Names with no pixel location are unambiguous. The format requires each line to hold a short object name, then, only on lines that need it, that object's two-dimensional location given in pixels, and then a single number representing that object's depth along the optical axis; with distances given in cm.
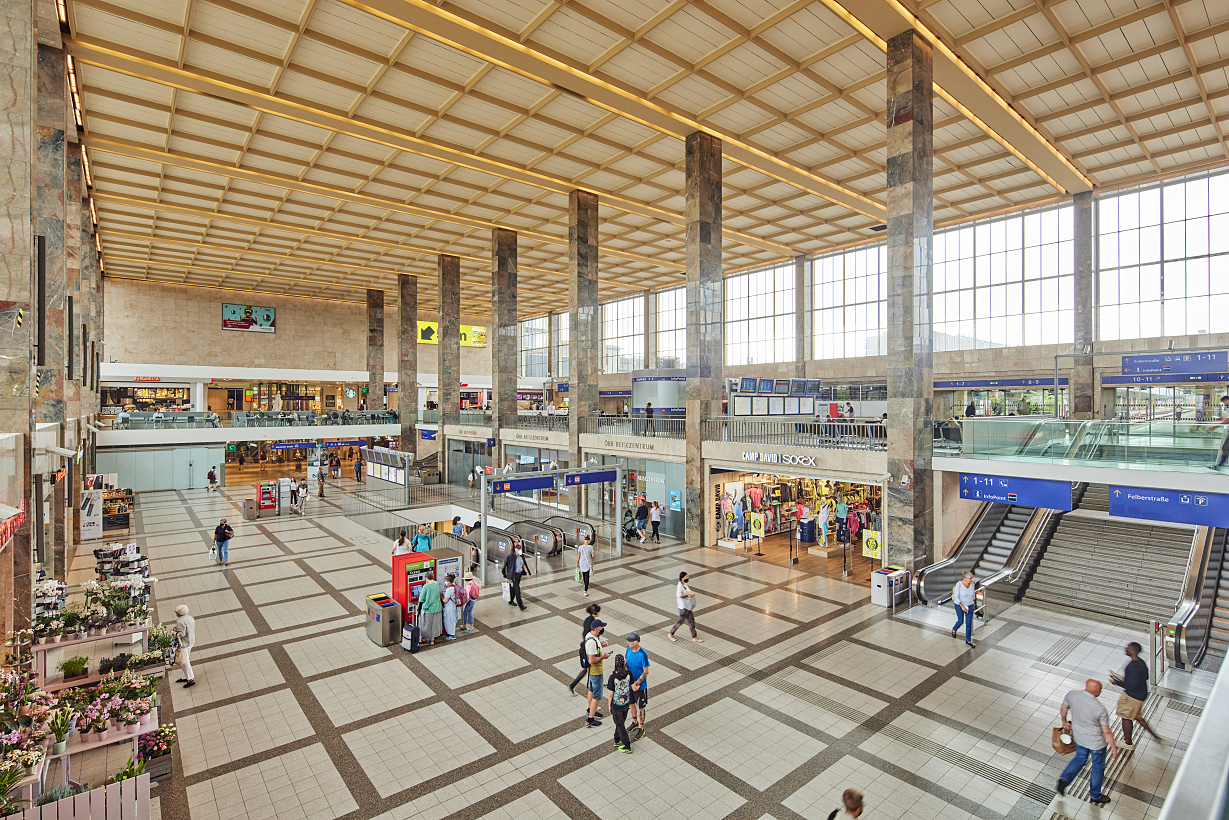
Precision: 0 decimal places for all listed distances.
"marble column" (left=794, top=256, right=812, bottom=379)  3331
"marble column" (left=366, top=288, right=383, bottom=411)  3972
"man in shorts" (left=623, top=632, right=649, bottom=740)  749
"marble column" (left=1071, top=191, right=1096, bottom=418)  2236
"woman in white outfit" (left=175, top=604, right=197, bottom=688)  915
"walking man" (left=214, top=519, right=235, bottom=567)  1567
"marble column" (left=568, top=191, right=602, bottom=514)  2344
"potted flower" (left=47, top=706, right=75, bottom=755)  634
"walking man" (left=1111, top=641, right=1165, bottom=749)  709
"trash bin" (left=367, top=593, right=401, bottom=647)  1057
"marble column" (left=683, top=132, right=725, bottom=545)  1836
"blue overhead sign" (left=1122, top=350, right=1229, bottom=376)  1359
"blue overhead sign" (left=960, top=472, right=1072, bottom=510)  1202
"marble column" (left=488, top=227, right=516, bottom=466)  2762
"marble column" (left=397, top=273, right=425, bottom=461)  3594
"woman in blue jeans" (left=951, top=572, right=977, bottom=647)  1053
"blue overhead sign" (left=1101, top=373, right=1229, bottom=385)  1496
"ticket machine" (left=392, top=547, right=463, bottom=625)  1097
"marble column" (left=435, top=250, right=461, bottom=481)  3225
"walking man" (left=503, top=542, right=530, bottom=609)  1241
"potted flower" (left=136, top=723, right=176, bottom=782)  660
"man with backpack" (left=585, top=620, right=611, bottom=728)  785
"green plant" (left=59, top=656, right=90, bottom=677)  812
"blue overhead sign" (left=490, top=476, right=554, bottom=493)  1495
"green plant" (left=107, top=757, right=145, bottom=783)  538
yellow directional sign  4916
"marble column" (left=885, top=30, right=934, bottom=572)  1358
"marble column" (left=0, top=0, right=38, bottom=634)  780
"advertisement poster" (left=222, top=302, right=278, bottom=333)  4100
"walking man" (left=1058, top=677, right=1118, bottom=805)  623
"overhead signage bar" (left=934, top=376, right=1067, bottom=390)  2363
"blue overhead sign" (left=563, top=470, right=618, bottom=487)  1680
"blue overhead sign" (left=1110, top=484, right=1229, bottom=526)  1030
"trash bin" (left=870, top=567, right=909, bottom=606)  1249
